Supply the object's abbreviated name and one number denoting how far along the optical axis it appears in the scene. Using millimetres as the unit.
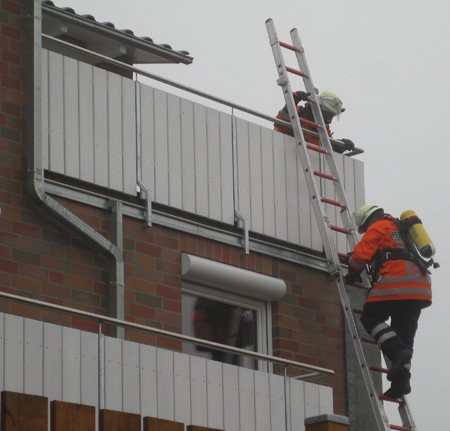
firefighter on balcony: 12367
